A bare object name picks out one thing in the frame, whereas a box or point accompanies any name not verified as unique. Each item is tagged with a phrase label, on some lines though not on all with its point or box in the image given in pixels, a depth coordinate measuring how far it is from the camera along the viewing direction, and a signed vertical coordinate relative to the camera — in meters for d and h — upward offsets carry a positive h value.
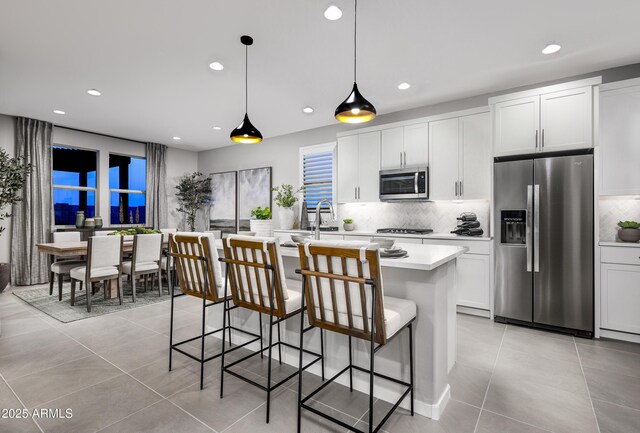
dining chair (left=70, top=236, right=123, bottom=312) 3.91 -0.63
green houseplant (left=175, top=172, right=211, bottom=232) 7.47 +0.45
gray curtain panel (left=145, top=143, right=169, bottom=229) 7.05 +0.63
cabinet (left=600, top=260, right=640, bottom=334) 3.04 -0.80
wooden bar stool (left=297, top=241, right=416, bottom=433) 1.53 -0.42
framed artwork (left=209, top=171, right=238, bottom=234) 7.31 +0.28
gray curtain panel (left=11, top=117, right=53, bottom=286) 5.24 +0.05
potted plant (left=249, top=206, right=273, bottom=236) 5.77 -0.20
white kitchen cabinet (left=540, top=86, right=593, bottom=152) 3.30 +1.01
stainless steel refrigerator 3.21 -0.29
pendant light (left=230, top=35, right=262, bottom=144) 3.25 +0.83
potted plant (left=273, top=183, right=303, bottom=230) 5.82 +0.17
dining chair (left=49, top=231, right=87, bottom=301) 4.29 -0.73
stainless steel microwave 4.41 +0.44
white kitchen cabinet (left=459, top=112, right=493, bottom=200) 3.99 +0.74
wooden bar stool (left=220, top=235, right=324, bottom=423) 1.89 -0.40
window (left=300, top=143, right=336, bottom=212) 5.68 +0.76
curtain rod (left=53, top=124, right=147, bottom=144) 5.84 +1.60
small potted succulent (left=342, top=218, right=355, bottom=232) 5.18 -0.17
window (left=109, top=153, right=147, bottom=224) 6.70 +0.55
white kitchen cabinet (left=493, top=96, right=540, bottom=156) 3.56 +1.02
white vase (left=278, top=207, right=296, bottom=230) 5.82 -0.06
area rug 3.85 -1.19
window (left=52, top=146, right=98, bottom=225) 5.99 +0.60
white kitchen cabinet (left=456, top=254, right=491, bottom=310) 3.74 -0.79
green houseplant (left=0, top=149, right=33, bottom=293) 3.42 +0.38
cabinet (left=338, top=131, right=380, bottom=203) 4.90 +0.75
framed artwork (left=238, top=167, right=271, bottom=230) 6.68 +0.50
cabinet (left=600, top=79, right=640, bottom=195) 3.16 +0.78
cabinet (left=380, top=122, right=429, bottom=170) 4.46 +0.98
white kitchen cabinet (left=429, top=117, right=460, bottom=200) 4.22 +0.75
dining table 4.02 -0.46
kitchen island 1.91 -0.80
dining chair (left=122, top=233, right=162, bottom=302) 4.41 -0.61
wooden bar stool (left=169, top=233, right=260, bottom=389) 2.27 -0.39
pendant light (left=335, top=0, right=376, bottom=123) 2.38 +0.80
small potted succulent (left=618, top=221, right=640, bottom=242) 3.18 -0.16
